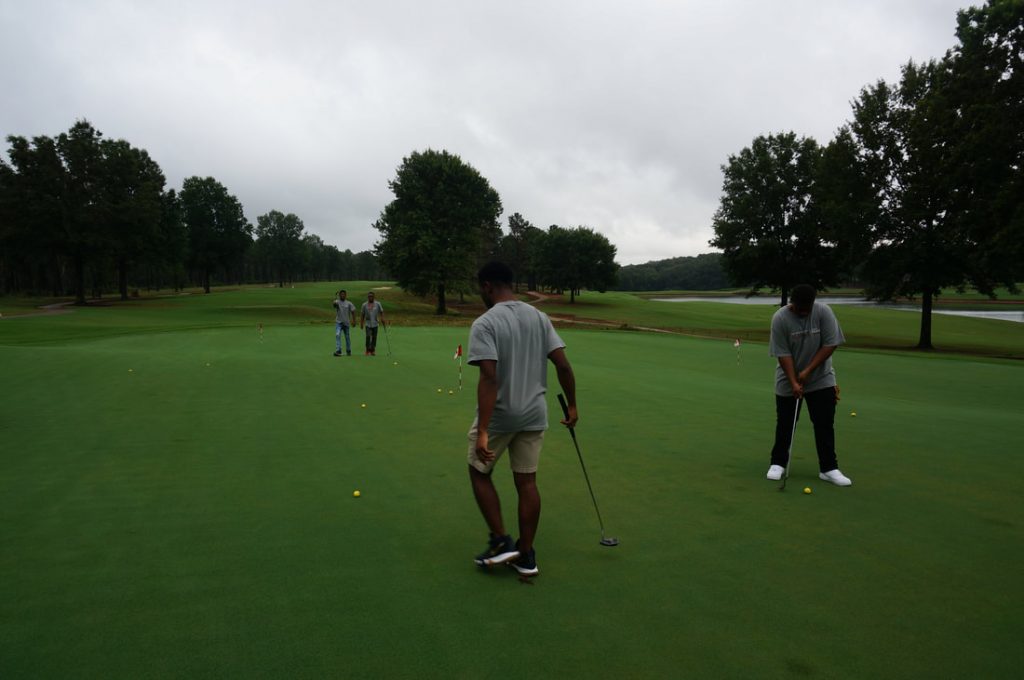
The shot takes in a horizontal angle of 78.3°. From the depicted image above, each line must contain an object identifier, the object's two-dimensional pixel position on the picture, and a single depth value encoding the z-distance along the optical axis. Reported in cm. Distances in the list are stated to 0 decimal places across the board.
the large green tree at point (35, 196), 5597
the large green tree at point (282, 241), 12700
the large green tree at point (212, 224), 8144
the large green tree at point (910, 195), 3272
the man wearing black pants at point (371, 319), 2091
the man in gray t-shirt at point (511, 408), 468
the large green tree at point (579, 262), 8300
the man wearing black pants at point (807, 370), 729
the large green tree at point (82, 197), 5734
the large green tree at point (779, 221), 4747
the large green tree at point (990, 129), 2570
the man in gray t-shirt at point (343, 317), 2061
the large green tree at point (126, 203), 5931
